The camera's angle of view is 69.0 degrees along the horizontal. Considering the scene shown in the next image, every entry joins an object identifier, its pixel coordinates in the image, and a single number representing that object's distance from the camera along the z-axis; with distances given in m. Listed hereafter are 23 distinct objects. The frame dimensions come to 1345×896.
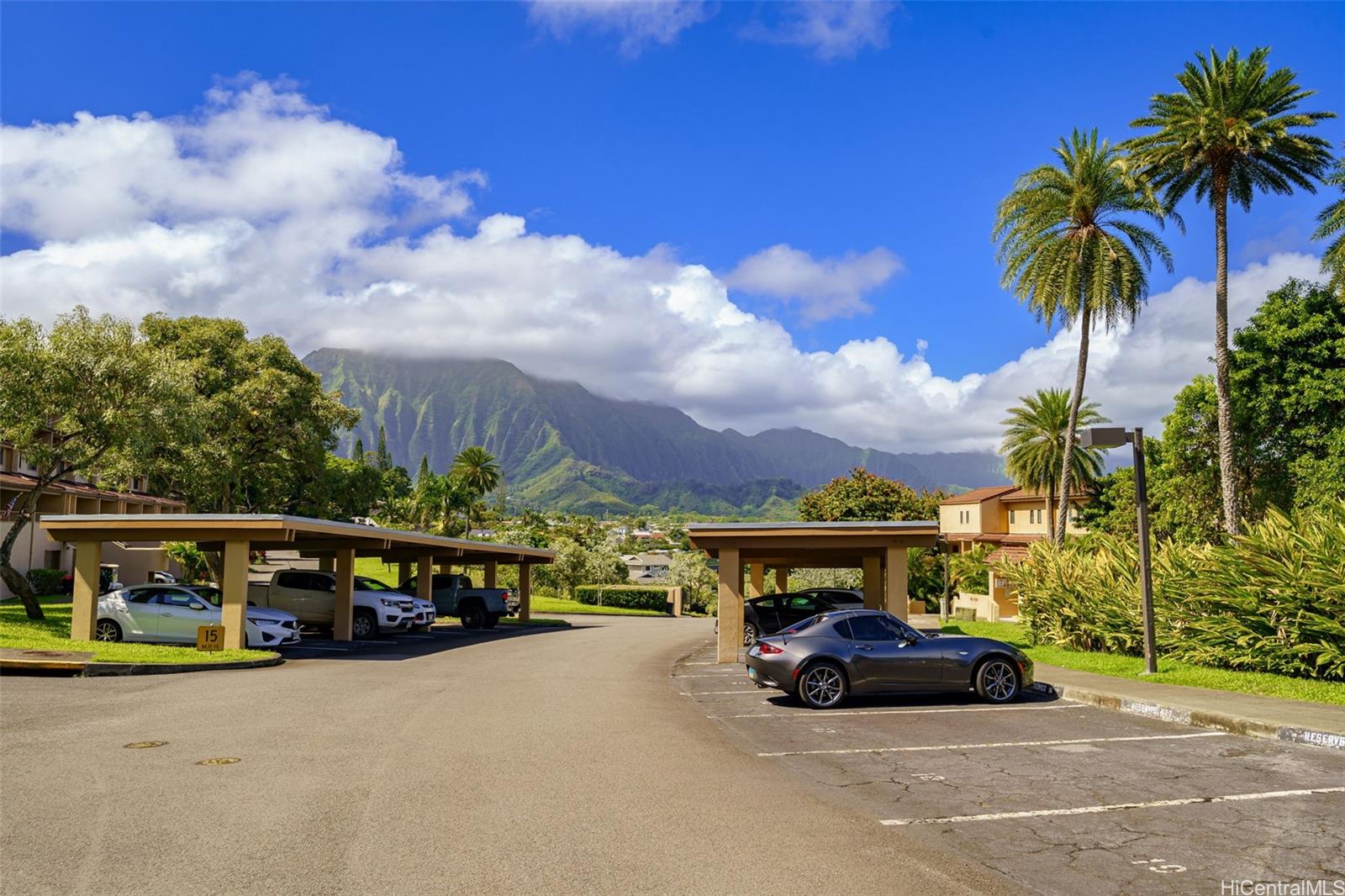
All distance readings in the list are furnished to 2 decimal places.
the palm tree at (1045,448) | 53.91
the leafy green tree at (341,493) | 45.75
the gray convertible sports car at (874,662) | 13.74
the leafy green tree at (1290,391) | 31.20
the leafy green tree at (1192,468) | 36.97
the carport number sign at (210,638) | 19.44
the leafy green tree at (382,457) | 139.75
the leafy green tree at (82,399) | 22.98
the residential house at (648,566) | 106.34
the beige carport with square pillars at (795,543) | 19.77
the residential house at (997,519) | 57.25
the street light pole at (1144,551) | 16.34
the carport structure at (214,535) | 19.88
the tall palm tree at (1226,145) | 28.27
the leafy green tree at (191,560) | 50.08
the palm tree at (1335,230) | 29.00
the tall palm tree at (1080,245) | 33.72
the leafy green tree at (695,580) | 63.44
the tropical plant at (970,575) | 53.53
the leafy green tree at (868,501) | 57.62
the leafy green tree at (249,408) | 39.09
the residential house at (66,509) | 39.66
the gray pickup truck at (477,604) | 33.44
